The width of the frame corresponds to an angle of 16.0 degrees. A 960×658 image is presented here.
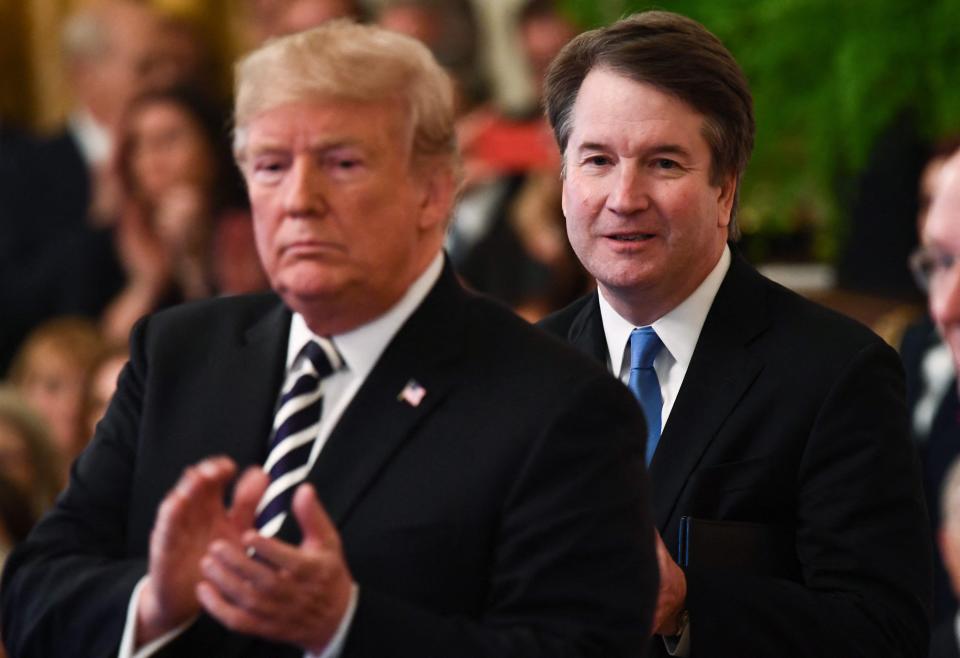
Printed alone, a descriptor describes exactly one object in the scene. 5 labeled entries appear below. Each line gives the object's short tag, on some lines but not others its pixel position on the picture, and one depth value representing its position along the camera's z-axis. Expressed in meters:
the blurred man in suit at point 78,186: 14.77
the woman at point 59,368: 12.89
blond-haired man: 4.62
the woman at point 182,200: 14.00
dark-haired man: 5.55
